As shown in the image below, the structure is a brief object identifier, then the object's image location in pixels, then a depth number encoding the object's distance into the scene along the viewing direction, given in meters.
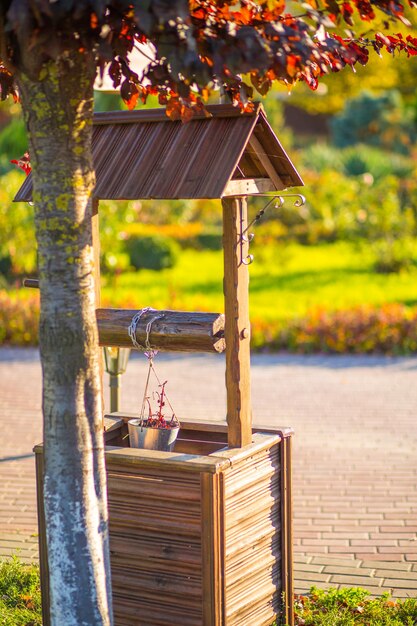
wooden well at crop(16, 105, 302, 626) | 7.18
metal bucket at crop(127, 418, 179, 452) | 7.89
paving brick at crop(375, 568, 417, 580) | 9.62
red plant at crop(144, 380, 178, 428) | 8.08
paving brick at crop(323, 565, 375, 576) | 9.76
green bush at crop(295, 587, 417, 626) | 8.29
